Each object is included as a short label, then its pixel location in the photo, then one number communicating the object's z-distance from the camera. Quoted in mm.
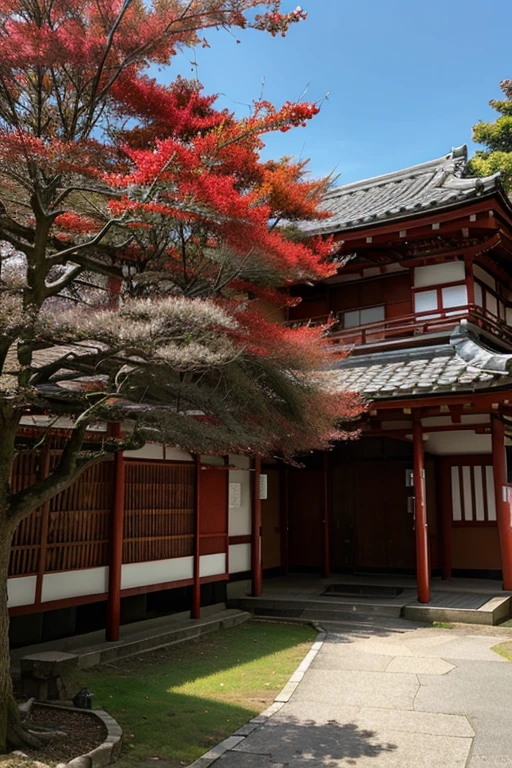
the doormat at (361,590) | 11250
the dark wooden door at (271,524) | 13508
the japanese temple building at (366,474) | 7922
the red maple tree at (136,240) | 4574
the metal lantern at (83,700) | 5359
